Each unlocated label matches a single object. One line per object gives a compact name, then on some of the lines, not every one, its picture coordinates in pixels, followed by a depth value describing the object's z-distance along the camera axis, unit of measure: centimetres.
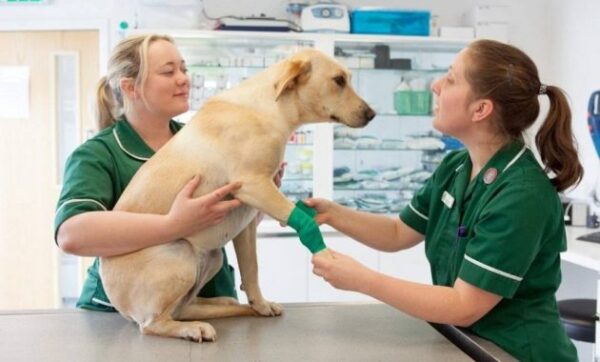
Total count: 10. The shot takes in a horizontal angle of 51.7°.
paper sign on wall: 399
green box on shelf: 411
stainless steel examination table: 121
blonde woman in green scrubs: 128
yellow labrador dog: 131
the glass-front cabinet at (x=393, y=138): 409
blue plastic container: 374
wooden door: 399
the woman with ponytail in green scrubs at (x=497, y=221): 120
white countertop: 234
